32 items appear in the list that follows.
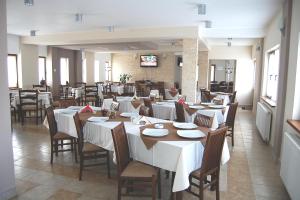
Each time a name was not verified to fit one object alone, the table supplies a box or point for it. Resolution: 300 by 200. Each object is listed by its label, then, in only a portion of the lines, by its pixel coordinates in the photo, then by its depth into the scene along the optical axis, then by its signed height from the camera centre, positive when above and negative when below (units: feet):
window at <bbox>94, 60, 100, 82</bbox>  45.32 +0.78
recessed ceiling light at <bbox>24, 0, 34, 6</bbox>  12.78 +3.61
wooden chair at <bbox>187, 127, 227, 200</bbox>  7.93 -2.65
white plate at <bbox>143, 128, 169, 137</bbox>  8.93 -2.07
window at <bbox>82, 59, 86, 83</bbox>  40.86 +0.50
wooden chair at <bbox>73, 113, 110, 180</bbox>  10.73 -3.19
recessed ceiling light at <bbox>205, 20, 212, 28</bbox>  19.05 +4.03
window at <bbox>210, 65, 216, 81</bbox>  45.21 +0.73
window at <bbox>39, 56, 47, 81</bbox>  33.29 +0.70
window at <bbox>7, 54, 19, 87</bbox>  28.68 +0.20
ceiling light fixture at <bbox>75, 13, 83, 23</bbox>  17.26 +3.95
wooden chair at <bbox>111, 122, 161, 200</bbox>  8.15 -3.15
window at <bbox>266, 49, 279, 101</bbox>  19.14 +0.31
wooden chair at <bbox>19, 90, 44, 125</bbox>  21.70 -2.52
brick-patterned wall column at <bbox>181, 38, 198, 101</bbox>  21.97 +0.72
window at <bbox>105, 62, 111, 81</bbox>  48.96 +0.51
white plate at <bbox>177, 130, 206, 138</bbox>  8.69 -2.04
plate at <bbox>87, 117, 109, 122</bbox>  11.25 -2.02
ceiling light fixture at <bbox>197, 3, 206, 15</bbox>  14.33 +3.89
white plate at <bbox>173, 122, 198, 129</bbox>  9.92 -2.00
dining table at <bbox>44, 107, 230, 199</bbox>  7.74 -2.59
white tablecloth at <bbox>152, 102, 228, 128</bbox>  15.10 -2.37
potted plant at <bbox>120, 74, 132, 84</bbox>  46.61 -0.58
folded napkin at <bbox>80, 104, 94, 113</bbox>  13.43 -1.91
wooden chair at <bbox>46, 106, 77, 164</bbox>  12.47 -2.94
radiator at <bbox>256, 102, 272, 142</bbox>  16.44 -3.01
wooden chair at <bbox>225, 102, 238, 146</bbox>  15.54 -2.54
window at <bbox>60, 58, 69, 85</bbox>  37.13 +0.41
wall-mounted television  45.57 +2.62
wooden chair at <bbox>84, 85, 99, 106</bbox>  29.58 -2.52
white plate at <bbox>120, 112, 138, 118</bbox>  12.16 -1.96
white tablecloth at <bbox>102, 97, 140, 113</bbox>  19.16 -2.35
